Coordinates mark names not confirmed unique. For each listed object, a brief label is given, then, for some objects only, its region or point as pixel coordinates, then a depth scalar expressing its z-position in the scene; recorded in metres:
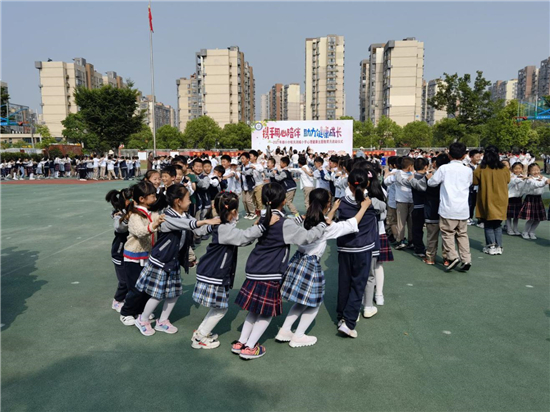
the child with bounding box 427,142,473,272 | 5.01
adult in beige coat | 5.75
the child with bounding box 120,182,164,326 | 3.46
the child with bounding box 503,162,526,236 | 6.93
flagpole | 19.53
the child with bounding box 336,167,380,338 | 3.31
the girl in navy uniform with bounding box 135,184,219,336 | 3.27
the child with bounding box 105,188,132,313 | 3.69
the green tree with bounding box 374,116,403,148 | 49.33
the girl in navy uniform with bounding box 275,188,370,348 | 3.00
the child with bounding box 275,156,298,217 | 8.29
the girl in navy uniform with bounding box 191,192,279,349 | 2.90
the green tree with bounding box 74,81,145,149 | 29.44
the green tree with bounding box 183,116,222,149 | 50.97
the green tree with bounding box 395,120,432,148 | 47.75
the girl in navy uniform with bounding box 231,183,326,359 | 2.87
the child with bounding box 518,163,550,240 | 6.66
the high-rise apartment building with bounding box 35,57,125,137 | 71.56
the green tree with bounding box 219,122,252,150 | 51.66
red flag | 19.95
